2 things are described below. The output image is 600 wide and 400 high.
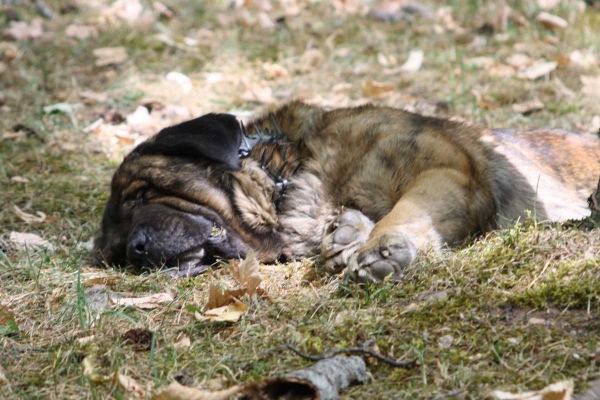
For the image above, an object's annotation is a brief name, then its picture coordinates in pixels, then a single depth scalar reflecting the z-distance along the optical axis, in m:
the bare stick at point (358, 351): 5.31
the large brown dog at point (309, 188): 7.99
